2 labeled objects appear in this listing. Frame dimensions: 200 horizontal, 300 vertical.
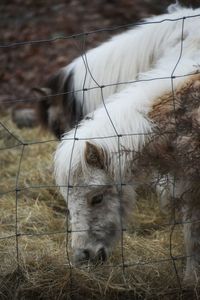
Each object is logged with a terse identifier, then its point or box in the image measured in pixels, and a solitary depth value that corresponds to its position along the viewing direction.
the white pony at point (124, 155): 7.64
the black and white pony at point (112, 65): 11.97
